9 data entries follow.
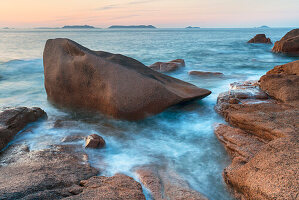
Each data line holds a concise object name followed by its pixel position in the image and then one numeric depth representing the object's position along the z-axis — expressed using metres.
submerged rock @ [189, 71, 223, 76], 8.62
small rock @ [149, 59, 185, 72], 9.48
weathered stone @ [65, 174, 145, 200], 2.08
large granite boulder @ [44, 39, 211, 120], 4.29
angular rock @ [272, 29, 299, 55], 14.21
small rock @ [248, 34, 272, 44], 24.47
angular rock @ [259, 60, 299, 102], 4.36
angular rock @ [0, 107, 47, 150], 3.43
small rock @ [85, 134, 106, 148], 3.41
